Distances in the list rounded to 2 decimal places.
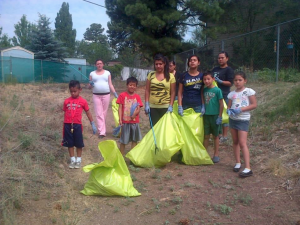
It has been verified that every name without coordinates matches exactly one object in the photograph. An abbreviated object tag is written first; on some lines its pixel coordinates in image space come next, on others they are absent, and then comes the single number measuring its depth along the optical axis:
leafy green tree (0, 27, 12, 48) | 54.23
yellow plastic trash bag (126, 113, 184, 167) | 4.52
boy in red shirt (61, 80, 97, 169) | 4.55
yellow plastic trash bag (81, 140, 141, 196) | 3.65
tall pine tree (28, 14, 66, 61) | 26.45
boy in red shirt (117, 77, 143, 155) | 4.96
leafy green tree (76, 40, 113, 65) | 37.09
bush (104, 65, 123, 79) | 26.52
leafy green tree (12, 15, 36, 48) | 61.91
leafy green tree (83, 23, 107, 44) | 82.38
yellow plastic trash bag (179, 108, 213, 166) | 4.72
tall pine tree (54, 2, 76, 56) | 61.38
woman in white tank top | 6.27
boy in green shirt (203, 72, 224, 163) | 4.71
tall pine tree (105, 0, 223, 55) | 16.53
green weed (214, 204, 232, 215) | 3.30
